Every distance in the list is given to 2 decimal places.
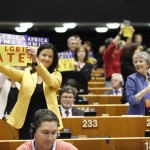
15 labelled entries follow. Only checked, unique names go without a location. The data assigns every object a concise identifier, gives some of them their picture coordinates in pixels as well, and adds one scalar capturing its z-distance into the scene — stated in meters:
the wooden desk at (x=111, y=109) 9.40
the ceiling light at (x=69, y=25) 16.08
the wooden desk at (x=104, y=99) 10.99
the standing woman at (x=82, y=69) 11.49
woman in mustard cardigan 6.34
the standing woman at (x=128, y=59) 9.38
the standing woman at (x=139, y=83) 7.83
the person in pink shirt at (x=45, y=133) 5.11
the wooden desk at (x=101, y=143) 6.12
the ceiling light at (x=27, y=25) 15.80
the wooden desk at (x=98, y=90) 12.41
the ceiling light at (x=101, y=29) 17.79
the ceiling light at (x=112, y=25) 16.16
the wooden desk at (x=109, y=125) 7.80
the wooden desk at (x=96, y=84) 13.96
